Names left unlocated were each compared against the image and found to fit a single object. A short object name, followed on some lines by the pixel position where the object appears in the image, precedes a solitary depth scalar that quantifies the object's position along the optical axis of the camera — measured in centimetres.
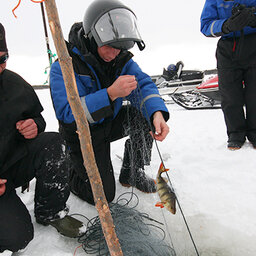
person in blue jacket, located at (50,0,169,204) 162
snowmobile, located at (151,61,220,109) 589
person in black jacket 154
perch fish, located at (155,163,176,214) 135
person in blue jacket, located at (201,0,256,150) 263
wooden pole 67
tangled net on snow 138
